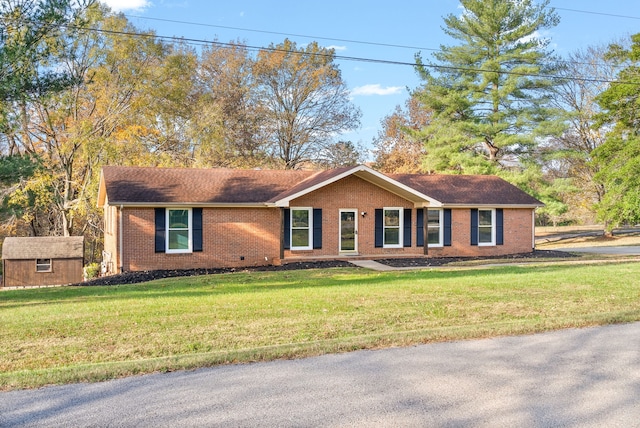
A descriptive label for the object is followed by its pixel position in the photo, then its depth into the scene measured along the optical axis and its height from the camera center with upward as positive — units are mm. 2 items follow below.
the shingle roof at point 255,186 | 19250 +1591
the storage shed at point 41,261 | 27500 -1761
